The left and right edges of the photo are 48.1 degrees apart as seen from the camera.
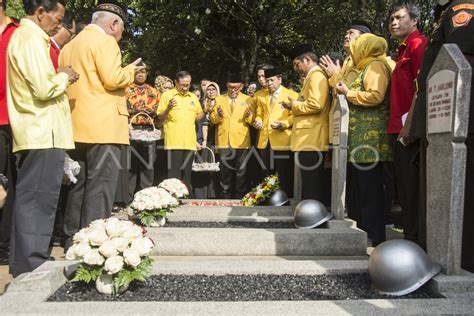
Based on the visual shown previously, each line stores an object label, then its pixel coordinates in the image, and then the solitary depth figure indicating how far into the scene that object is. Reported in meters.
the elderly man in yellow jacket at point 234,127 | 9.72
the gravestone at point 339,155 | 6.05
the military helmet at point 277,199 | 8.02
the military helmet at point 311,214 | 5.98
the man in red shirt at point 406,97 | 5.19
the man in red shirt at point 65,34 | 5.89
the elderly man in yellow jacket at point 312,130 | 7.00
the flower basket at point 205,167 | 9.57
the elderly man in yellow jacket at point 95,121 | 5.33
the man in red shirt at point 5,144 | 5.14
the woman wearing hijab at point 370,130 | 5.85
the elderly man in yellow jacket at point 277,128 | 8.52
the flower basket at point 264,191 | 8.10
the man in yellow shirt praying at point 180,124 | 9.11
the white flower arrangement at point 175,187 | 7.32
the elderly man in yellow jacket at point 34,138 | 4.27
